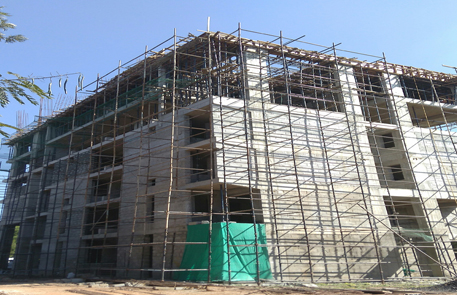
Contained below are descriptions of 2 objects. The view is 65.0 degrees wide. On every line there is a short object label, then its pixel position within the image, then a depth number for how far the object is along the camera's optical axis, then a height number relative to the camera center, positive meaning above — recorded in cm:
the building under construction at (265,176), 1809 +560
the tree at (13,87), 716 +422
